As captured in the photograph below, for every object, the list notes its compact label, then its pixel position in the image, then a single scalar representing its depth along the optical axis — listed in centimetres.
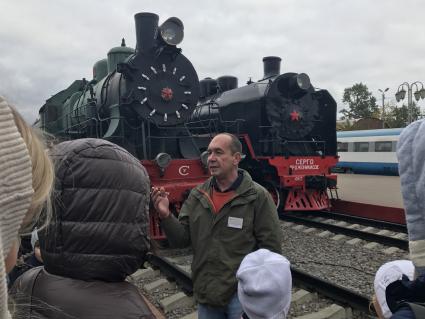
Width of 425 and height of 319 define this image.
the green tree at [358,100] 6819
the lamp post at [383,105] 4533
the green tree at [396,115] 4553
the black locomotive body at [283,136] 934
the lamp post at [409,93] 2088
